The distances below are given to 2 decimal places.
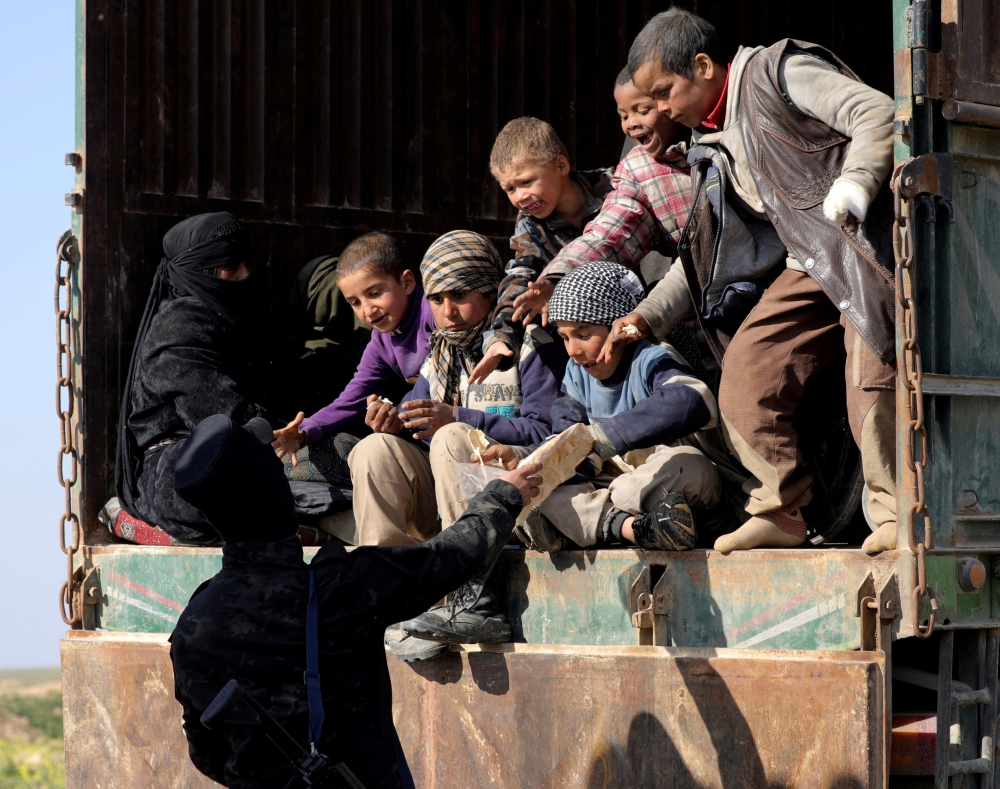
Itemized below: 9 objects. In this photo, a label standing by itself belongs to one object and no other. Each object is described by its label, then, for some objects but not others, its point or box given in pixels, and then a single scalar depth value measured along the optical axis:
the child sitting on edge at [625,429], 7.73
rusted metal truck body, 6.71
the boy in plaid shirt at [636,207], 8.84
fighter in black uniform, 6.26
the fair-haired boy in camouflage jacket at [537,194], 9.41
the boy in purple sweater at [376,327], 10.05
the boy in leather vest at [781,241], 6.91
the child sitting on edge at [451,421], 8.20
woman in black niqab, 9.79
